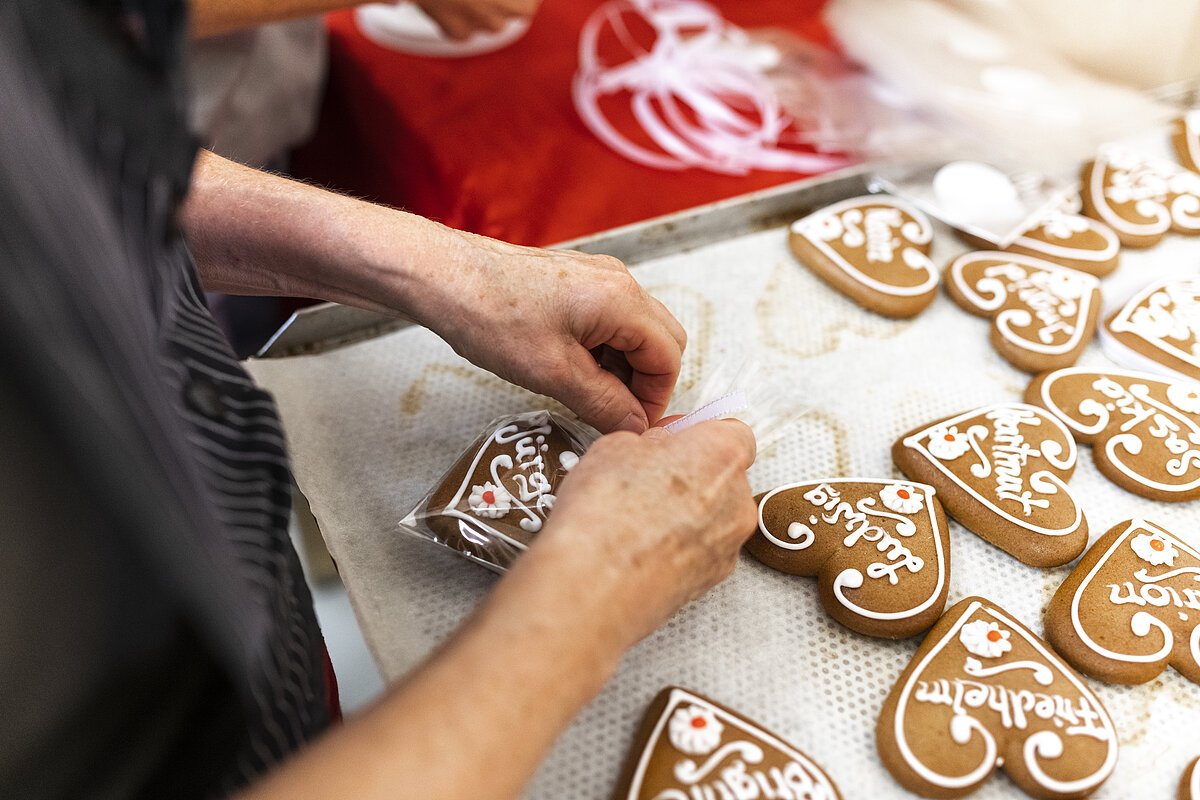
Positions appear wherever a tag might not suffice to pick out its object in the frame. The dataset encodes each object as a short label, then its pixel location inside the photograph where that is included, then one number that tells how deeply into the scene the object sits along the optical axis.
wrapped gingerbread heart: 0.86
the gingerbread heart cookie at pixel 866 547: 0.86
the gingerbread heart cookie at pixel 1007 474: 0.92
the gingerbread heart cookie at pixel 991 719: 0.76
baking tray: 1.11
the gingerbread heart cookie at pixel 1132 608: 0.83
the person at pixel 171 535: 0.52
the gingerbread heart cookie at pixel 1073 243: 1.20
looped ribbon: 1.50
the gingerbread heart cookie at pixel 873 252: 1.15
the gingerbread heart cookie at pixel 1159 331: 1.08
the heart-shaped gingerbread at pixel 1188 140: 1.34
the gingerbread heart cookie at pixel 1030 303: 1.10
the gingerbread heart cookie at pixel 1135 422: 0.97
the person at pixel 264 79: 1.37
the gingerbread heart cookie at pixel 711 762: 0.73
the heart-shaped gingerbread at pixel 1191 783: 0.75
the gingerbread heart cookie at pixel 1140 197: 1.24
